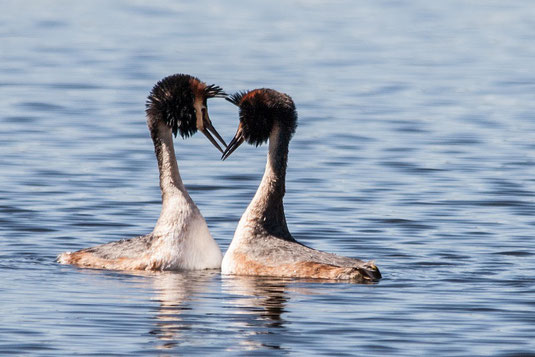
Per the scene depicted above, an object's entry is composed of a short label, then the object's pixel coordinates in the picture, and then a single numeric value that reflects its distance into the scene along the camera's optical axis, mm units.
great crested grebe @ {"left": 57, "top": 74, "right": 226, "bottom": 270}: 16812
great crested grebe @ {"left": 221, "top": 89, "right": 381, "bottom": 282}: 15961
